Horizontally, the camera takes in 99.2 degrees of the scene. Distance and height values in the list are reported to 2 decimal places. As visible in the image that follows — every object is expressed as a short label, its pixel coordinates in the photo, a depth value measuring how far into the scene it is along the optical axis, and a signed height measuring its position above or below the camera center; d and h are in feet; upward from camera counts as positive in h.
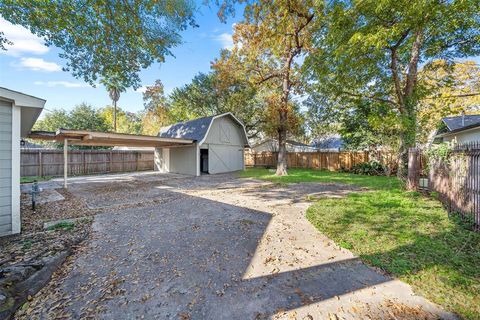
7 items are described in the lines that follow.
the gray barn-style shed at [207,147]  46.60 +2.69
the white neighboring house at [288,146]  79.05 +5.53
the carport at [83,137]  28.37 +3.30
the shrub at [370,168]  44.42 -2.09
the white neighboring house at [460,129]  34.40 +5.43
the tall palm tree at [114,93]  76.43 +24.75
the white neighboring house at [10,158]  12.48 -0.04
